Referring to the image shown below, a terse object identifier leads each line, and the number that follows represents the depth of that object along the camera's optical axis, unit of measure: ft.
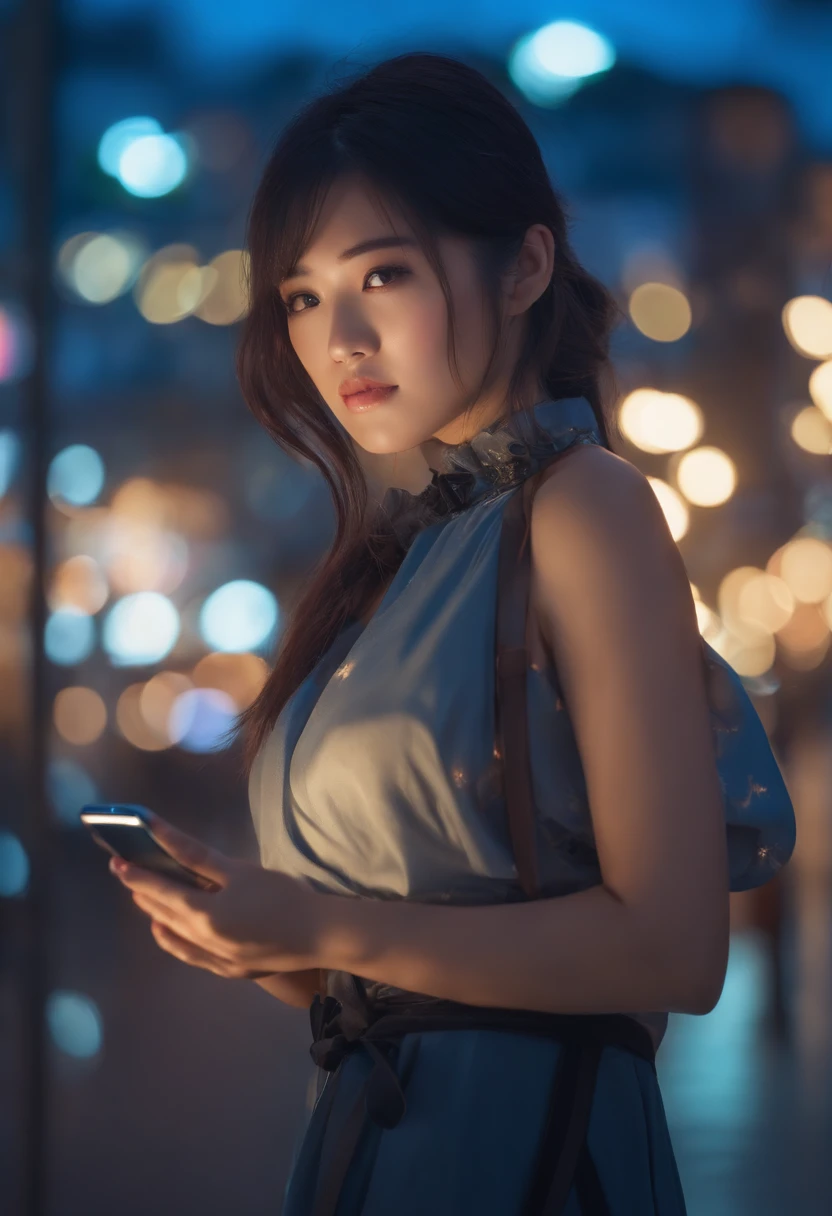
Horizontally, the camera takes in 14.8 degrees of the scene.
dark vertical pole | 12.60
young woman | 6.57
